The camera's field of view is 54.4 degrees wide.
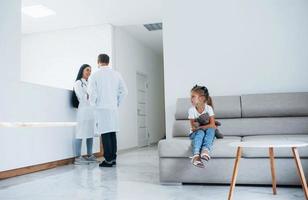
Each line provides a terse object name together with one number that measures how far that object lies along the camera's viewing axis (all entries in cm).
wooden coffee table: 189
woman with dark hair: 443
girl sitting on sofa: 247
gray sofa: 258
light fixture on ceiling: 533
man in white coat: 405
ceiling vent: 675
